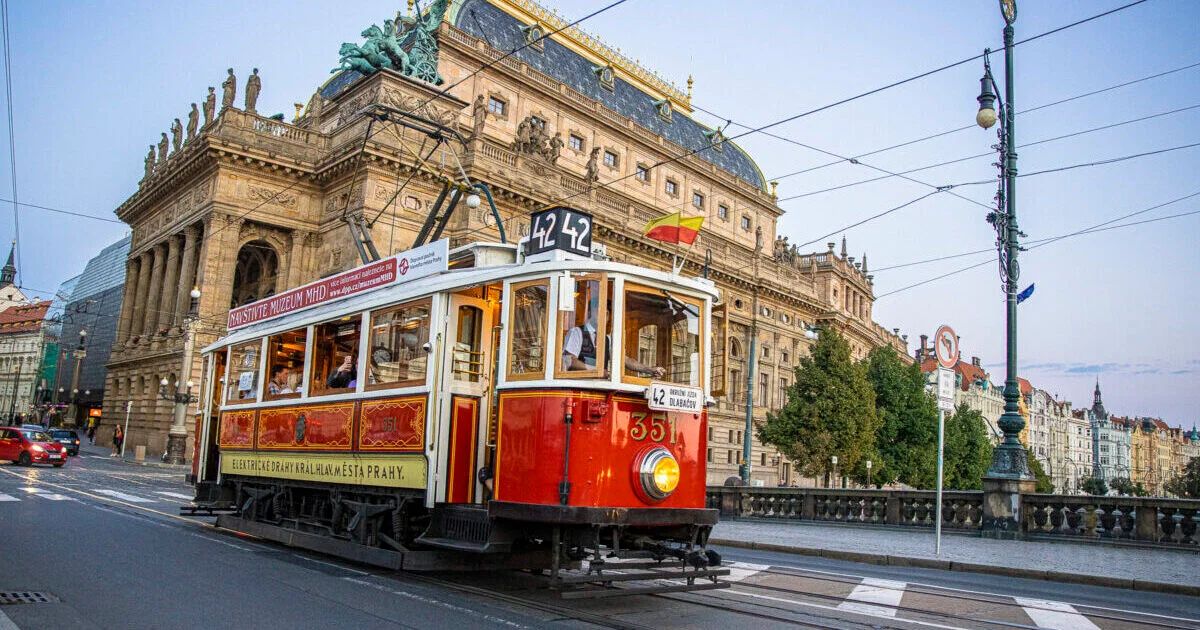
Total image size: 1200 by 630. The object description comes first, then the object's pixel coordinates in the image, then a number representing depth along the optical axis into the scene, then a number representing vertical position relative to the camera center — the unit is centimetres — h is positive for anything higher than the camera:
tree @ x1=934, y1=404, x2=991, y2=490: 5322 +68
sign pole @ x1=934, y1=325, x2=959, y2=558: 1349 +147
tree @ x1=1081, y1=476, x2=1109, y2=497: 11668 -255
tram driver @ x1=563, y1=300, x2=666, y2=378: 741 +81
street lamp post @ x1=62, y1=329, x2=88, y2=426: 5529 +20
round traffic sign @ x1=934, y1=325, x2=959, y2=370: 1349 +183
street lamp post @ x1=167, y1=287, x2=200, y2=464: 3562 +72
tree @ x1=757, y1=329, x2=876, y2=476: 4253 +208
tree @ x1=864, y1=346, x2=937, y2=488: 4984 +191
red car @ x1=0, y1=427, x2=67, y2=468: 3056 -129
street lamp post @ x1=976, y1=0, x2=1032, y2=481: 1677 +448
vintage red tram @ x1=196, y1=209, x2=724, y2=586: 731 +29
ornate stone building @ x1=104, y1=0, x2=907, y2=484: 3859 +1235
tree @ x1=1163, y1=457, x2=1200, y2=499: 7762 -90
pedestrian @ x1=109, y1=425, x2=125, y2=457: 4466 -119
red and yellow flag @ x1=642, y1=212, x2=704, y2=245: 1301 +337
